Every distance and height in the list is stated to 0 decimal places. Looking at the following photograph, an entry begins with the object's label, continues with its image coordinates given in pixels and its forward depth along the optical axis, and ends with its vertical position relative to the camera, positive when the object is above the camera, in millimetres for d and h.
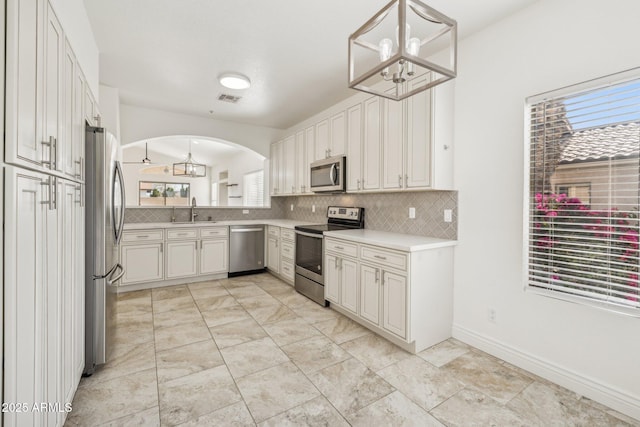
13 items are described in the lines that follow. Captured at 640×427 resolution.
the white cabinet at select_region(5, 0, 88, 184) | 947 +475
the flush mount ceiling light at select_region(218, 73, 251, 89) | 3242 +1484
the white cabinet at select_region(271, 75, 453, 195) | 2529 +747
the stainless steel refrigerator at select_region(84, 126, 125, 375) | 1927 -209
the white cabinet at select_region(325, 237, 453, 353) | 2346 -687
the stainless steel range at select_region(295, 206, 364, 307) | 3428 -451
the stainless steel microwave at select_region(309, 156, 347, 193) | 3557 +482
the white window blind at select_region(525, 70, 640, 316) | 1700 +136
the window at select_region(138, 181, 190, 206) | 9555 +634
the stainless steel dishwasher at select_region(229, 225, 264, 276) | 4594 -590
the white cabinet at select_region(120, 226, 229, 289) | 3871 -596
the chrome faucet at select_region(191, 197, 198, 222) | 4699 +27
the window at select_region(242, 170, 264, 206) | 6750 +609
